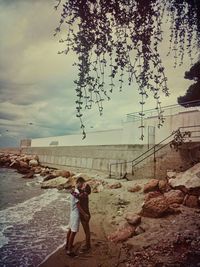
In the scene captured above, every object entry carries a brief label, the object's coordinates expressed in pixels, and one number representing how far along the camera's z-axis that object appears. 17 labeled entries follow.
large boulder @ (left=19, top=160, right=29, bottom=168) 26.88
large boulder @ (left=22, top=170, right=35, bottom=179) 21.23
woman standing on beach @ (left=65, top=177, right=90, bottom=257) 5.52
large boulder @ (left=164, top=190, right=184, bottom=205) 8.08
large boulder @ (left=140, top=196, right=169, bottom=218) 7.12
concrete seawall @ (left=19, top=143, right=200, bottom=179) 11.46
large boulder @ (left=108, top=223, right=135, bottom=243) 6.15
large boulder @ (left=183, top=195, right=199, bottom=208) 7.72
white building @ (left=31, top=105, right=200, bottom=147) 12.94
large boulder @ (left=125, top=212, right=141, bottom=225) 6.77
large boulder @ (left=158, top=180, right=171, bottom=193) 9.76
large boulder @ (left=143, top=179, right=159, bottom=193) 10.30
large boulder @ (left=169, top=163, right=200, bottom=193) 8.42
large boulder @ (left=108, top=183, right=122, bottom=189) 12.44
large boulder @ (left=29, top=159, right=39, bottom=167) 26.88
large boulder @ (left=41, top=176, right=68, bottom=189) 16.09
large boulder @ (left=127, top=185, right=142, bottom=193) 11.14
